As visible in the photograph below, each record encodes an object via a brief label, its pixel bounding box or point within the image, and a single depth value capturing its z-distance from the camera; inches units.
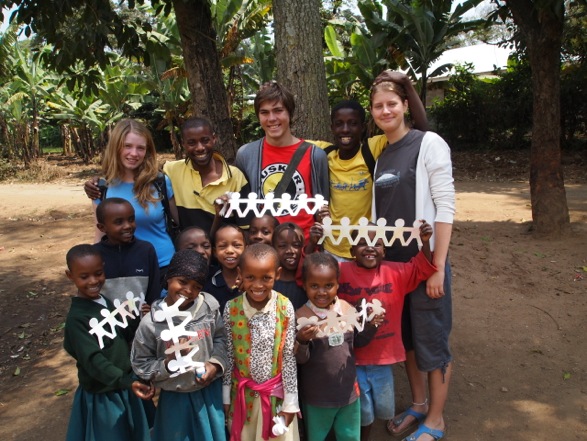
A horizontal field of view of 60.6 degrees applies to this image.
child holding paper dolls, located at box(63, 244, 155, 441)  87.7
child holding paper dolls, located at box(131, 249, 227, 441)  85.4
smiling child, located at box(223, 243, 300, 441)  89.6
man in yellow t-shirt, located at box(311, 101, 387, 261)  108.3
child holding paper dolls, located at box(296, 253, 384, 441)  93.4
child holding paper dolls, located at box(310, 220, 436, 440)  101.0
